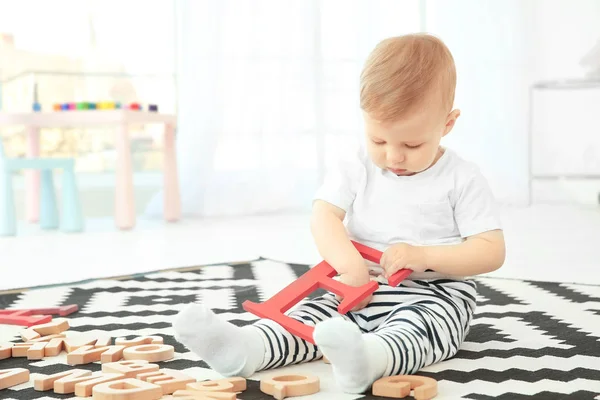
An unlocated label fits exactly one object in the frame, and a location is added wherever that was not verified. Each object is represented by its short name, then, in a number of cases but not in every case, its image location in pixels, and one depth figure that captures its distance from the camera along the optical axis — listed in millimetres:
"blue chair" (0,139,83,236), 4000
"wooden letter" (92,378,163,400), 1531
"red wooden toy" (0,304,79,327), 2023
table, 4138
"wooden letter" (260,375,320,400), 1574
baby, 1635
